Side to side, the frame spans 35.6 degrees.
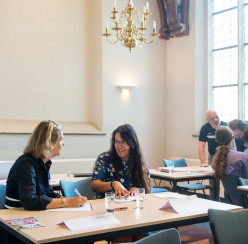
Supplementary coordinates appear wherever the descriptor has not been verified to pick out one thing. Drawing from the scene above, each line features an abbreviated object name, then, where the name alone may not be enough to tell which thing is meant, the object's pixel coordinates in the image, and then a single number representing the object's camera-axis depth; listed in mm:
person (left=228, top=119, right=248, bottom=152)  5410
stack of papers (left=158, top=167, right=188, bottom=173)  5302
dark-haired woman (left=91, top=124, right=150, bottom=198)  3312
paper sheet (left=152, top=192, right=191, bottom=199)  3150
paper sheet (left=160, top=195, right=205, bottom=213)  2649
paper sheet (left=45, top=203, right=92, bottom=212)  2627
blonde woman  2631
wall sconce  7927
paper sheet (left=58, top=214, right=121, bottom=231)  2164
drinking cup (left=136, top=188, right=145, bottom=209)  2729
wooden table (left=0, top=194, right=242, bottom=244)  2035
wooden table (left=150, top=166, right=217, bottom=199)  4805
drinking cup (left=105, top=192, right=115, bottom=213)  2469
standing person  6173
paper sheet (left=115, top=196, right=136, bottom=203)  2934
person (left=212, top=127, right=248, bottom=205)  4547
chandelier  5121
